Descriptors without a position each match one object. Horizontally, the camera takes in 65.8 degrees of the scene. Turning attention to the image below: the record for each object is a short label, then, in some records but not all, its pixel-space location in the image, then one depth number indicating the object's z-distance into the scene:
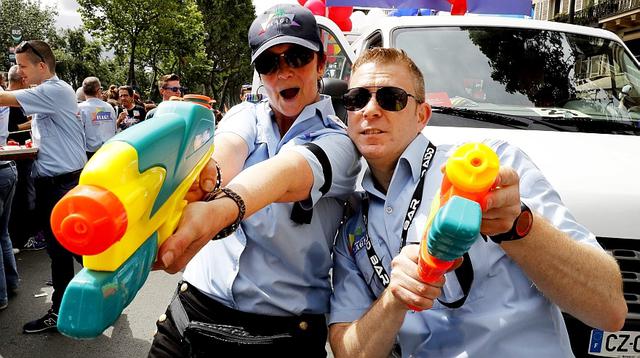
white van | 2.31
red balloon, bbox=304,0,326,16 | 6.25
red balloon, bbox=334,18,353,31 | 6.74
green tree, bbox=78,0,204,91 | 25.91
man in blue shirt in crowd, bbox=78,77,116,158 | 6.75
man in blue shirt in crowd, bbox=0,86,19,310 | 4.42
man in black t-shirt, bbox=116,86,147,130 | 10.13
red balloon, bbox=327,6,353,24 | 6.56
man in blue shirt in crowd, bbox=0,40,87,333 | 4.13
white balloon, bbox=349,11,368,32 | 7.31
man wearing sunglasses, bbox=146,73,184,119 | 7.16
